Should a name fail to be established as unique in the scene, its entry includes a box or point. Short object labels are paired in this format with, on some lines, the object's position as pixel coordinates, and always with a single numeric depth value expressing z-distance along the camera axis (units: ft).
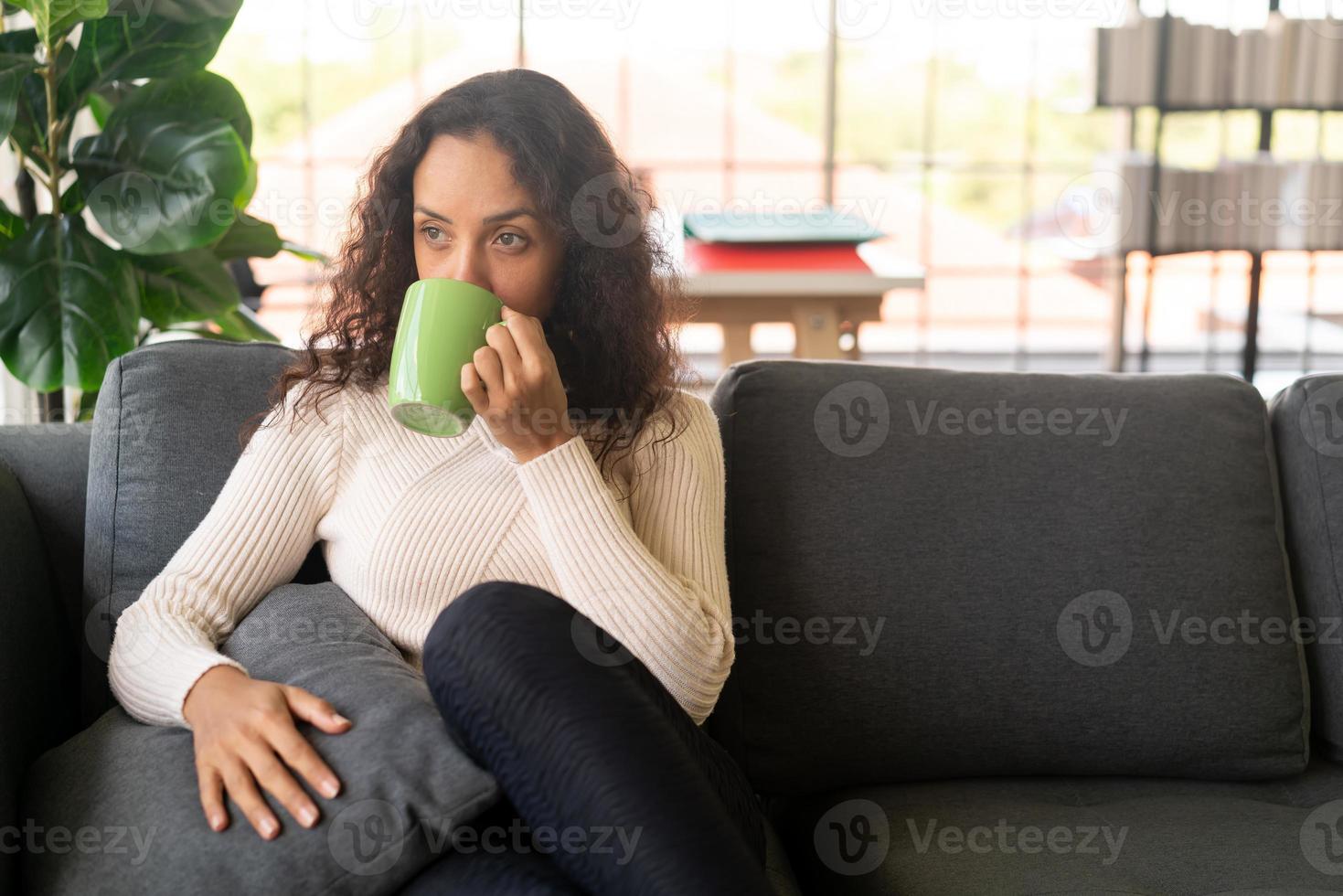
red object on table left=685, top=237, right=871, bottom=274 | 8.54
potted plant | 5.71
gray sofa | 4.38
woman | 3.16
